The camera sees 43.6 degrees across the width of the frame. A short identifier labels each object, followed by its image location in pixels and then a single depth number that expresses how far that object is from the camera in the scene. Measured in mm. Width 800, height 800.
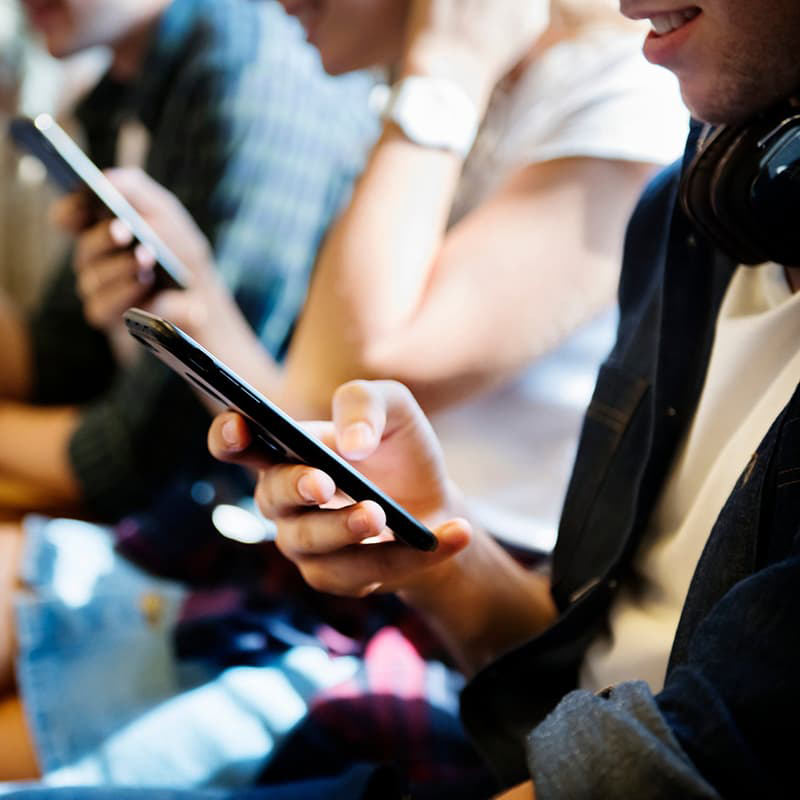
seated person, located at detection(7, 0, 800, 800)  456
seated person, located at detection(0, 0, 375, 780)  1242
